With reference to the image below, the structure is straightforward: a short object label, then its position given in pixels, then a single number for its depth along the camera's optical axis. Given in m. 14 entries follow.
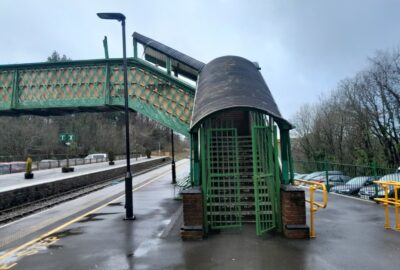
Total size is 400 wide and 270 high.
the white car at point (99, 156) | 53.05
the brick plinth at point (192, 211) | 7.06
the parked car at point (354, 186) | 14.23
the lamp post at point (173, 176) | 20.58
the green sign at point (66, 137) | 32.42
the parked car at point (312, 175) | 18.77
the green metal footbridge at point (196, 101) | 7.67
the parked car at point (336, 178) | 15.74
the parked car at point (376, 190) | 12.05
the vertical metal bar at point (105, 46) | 18.16
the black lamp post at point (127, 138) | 9.63
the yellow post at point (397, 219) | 7.20
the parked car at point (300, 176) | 20.29
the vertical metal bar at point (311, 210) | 7.07
